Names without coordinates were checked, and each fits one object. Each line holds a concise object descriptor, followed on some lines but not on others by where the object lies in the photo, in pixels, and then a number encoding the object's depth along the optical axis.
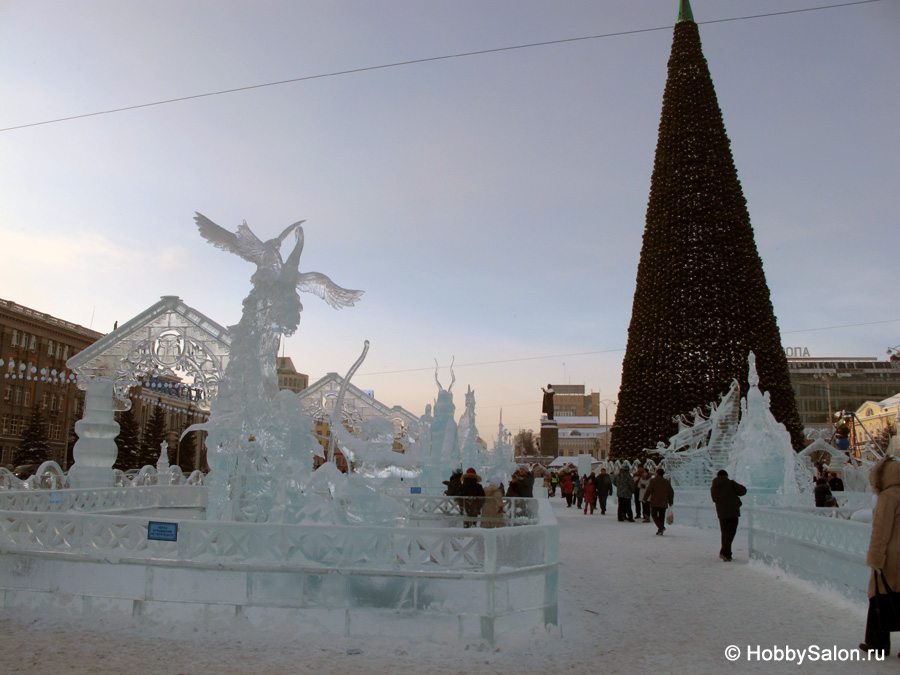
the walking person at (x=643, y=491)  18.00
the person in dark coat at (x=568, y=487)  26.23
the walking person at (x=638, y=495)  18.80
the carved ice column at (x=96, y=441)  13.93
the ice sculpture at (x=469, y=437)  25.54
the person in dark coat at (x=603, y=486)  20.61
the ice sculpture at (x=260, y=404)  8.45
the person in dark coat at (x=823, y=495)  12.70
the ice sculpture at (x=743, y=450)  16.17
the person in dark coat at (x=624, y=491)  17.78
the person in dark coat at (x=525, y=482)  14.49
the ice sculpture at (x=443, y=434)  18.38
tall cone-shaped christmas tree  26.36
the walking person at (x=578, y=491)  25.25
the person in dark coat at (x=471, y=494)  11.13
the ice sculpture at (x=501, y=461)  26.59
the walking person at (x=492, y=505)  10.00
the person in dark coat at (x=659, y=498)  14.57
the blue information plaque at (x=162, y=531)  6.63
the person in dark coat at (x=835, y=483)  16.53
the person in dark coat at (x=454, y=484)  12.54
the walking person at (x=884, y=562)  5.36
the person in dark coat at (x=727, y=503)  10.71
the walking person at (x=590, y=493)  21.36
